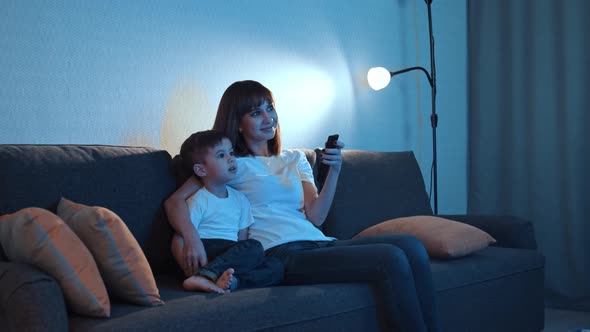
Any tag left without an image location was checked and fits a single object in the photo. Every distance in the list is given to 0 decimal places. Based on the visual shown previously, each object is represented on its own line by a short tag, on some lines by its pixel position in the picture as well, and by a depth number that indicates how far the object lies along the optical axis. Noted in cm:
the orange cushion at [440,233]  239
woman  188
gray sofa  141
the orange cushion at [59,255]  142
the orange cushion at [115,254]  156
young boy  186
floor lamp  342
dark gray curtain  357
